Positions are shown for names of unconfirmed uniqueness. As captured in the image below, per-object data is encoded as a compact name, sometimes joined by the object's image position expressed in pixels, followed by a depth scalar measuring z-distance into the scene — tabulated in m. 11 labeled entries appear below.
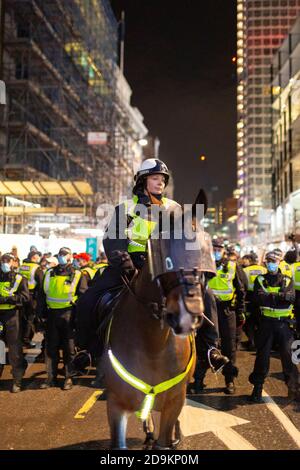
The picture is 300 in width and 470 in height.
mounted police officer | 3.94
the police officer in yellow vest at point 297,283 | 9.57
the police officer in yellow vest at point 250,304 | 9.80
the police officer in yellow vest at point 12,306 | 7.55
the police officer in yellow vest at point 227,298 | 7.69
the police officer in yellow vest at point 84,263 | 10.81
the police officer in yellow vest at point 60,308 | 7.89
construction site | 22.88
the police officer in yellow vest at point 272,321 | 6.90
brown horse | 2.99
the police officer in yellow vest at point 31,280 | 9.93
